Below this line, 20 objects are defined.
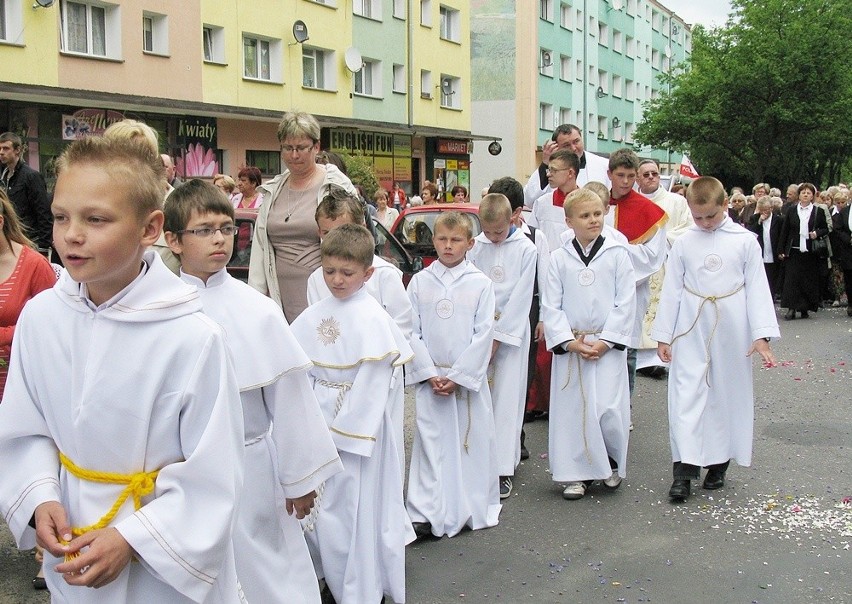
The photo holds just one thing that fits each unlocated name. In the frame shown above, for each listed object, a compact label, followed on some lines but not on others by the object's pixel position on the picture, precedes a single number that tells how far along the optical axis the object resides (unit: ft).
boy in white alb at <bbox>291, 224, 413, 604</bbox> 15.49
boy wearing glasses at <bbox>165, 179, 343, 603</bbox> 11.18
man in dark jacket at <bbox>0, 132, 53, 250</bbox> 26.68
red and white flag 77.75
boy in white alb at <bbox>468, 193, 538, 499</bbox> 22.17
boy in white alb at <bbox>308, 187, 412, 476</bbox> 16.62
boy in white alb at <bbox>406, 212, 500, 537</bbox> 19.47
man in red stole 26.99
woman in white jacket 19.69
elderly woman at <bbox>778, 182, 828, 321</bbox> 56.75
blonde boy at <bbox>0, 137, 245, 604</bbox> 8.37
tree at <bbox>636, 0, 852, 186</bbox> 133.49
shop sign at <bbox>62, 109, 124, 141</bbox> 71.77
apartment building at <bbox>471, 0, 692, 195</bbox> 158.51
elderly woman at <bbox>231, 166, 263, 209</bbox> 39.09
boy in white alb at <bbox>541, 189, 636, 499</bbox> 21.75
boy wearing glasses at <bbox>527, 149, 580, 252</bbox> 26.18
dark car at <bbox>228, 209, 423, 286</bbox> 33.42
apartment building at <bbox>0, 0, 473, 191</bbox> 69.56
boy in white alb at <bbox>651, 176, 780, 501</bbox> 22.02
